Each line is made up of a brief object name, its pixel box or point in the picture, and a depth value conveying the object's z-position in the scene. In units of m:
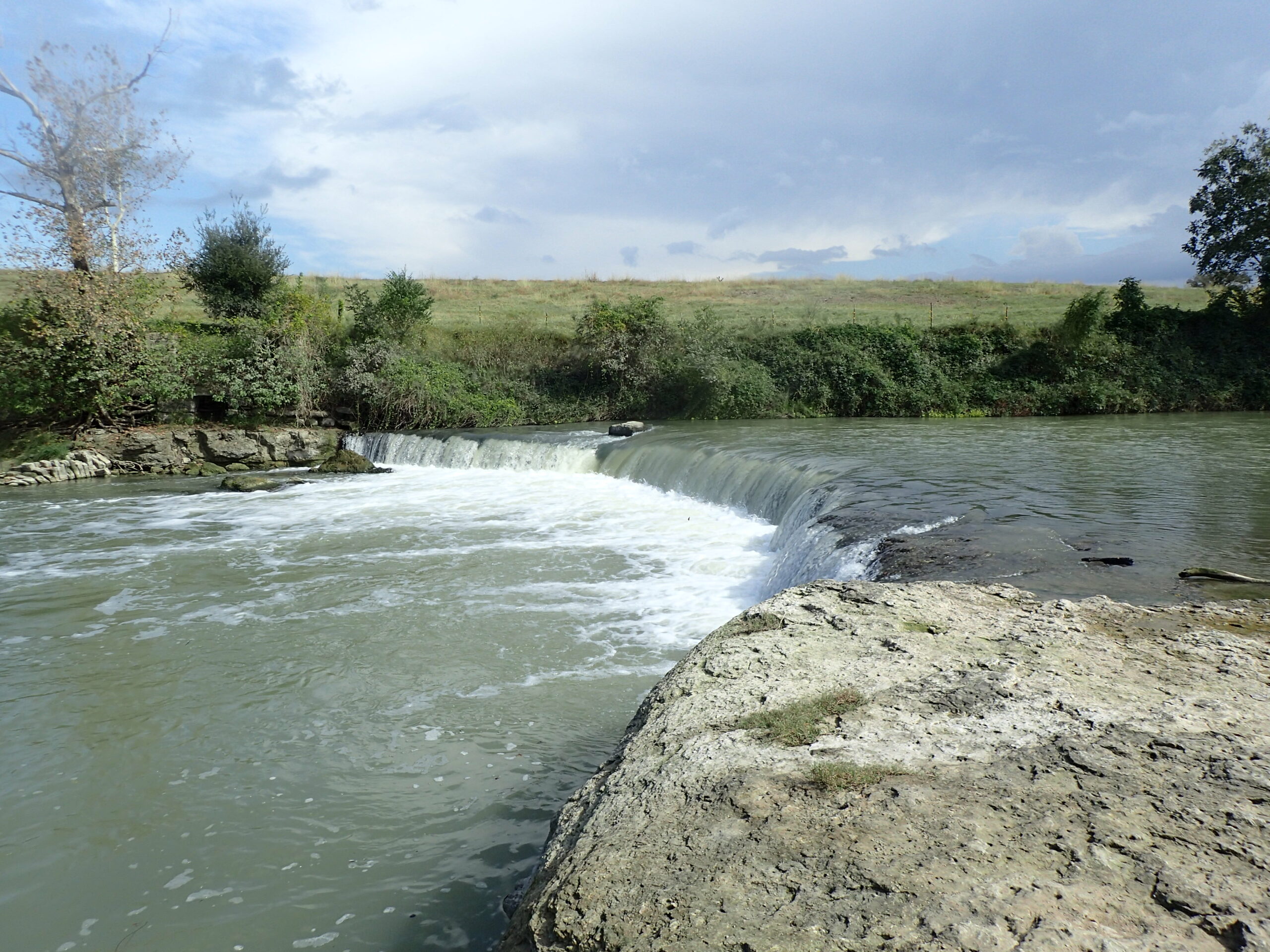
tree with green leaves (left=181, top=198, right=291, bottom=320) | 25.31
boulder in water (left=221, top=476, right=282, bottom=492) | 16.50
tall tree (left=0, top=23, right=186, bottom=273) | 22.70
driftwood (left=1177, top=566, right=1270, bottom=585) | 5.99
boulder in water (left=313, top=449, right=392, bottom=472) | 19.08
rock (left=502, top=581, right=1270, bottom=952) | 2.18
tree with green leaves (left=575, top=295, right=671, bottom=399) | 26.19
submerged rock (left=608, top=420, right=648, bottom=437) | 20.98
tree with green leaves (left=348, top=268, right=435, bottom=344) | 25.53
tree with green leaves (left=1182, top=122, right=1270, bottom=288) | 28.88
